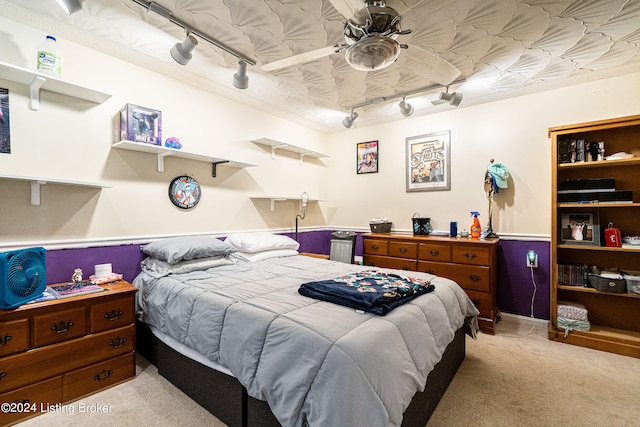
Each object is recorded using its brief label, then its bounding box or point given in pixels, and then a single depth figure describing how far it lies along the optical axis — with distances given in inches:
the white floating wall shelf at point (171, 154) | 97.4
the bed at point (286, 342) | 46.7
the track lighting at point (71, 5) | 61.1
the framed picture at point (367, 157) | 175.9
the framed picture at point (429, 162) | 151.0
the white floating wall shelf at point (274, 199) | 148.5
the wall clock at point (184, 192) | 114.9
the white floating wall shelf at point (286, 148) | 147.0
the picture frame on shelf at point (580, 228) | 111.5
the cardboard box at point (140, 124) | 96.3
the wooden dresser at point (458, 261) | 120.3
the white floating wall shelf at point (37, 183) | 77.0
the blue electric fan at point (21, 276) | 65.6
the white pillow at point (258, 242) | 122.3
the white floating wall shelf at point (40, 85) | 75.7
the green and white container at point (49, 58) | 80.1
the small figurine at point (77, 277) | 87.3
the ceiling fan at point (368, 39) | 62.8
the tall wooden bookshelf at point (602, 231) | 106.7
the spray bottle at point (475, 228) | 133.2
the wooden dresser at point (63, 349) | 66.0
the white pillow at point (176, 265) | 95.6
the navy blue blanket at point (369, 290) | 62.5
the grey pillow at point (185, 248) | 96.6
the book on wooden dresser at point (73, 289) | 77.4
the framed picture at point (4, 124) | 79.3
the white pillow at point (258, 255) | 119.8
